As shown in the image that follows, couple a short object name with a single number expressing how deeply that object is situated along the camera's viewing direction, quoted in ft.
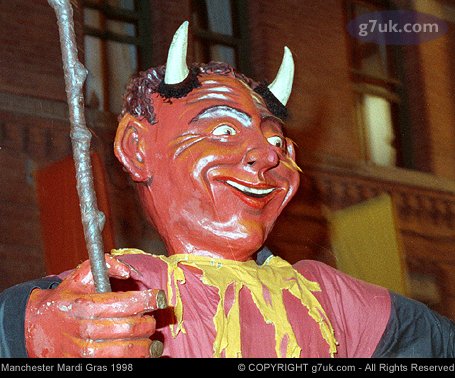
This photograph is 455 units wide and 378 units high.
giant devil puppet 4.71
